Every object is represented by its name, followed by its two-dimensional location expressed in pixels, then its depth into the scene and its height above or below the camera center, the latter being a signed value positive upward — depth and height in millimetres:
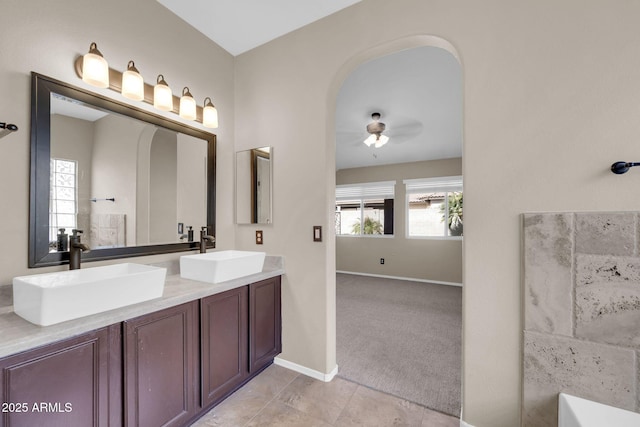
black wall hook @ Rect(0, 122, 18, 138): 1183 +406
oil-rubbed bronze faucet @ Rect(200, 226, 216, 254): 2094 -194
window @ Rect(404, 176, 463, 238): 5121 +176
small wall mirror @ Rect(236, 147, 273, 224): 2227 +268
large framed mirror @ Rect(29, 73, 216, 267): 1335 +248
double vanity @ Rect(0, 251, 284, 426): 984 -612
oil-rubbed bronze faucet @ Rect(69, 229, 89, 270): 1389 -189
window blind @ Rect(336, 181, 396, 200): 5734 +582
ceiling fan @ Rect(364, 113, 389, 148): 3215 +1071
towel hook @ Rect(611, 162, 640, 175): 1144 +220
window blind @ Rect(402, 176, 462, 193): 5043 +631
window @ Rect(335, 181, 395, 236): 5781 +160
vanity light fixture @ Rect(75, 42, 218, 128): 1420 +823
